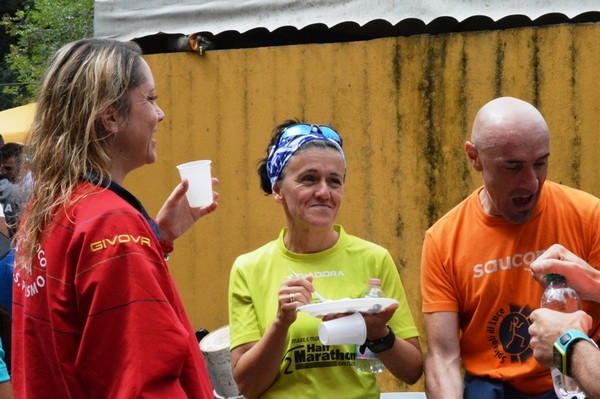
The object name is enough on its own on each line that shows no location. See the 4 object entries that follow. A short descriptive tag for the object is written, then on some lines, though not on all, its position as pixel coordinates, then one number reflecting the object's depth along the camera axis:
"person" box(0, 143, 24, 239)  12.16
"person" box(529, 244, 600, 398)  6.64
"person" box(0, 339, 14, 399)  7.99
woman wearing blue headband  7.94
